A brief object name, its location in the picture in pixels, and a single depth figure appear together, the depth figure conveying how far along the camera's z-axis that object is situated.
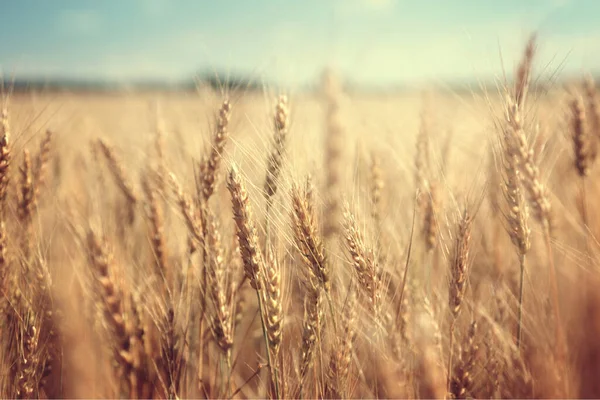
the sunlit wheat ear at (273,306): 0.54
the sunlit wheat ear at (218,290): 0.56
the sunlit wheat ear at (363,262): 0.54
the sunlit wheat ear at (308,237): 0.54
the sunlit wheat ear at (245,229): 0.53
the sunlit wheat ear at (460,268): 0.55
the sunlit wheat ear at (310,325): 0.54
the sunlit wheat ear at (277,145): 0.59
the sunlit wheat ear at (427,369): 0.67
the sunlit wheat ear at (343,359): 0.54
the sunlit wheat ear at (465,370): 0.55
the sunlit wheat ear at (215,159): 0.62
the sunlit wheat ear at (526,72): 0.57
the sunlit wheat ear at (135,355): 0.61
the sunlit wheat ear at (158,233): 0.70
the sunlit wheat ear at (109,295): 0.58
